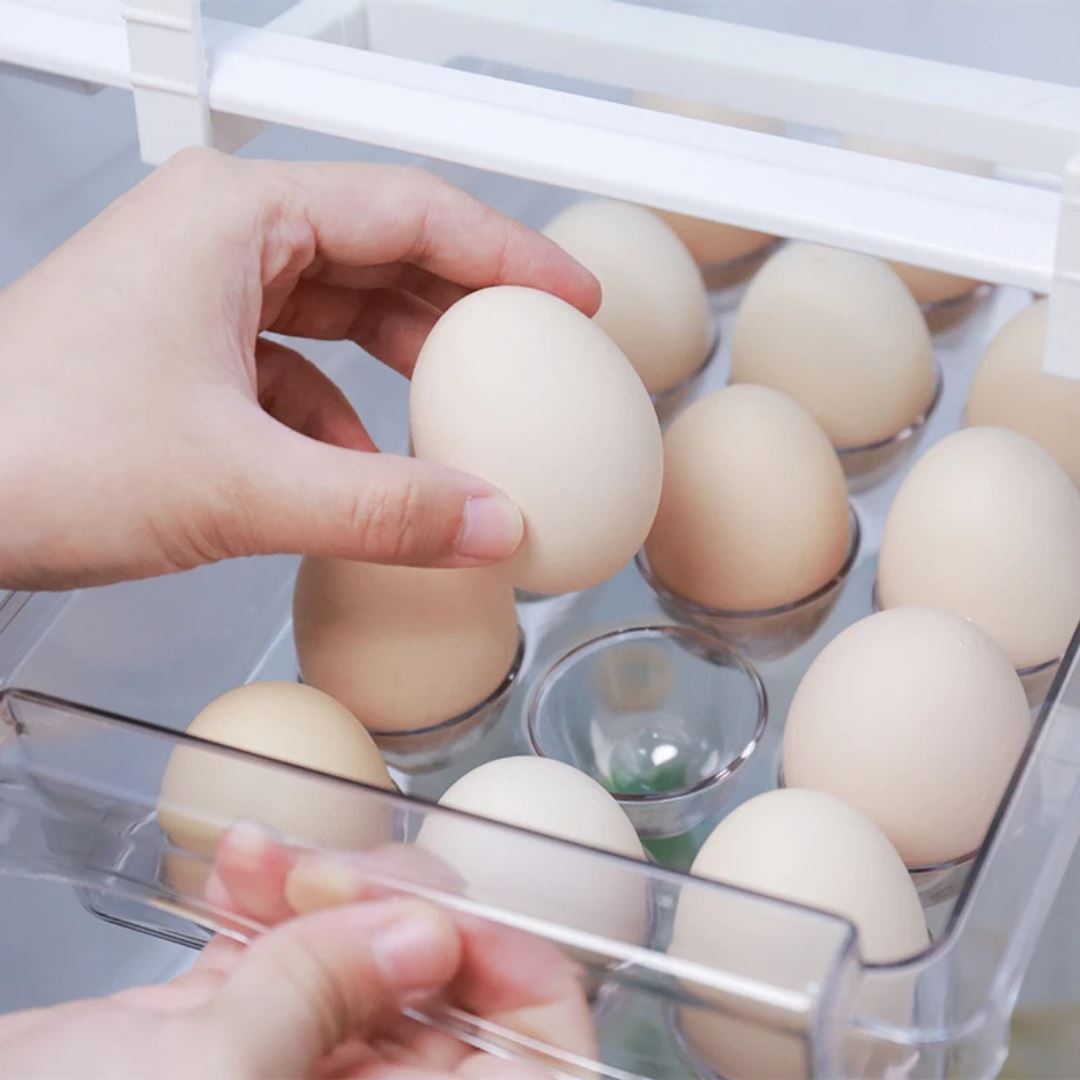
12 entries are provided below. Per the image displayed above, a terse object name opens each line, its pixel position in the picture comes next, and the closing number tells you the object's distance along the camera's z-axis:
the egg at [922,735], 0.39
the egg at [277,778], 0.35
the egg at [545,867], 0.34
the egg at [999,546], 0.42
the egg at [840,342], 0.47
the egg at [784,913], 0.33
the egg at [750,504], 0.44
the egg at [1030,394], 0.46
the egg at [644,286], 0.48
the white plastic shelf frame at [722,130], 0.35
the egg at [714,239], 0.52
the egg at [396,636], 0.42
